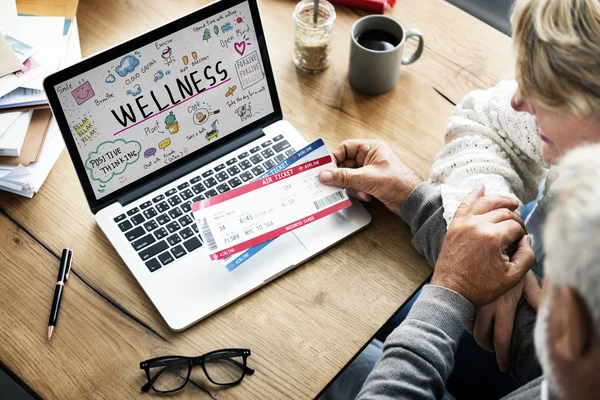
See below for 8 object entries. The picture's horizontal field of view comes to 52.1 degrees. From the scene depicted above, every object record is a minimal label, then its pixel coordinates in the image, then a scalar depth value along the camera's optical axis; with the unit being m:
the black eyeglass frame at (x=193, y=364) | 0.88
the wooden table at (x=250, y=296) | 0.89
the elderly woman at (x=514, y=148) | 0.81
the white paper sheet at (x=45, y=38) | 1.13
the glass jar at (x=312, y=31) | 1.16
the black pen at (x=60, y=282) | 0.92
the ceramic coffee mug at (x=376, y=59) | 1.13
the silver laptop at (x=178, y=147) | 0.93
